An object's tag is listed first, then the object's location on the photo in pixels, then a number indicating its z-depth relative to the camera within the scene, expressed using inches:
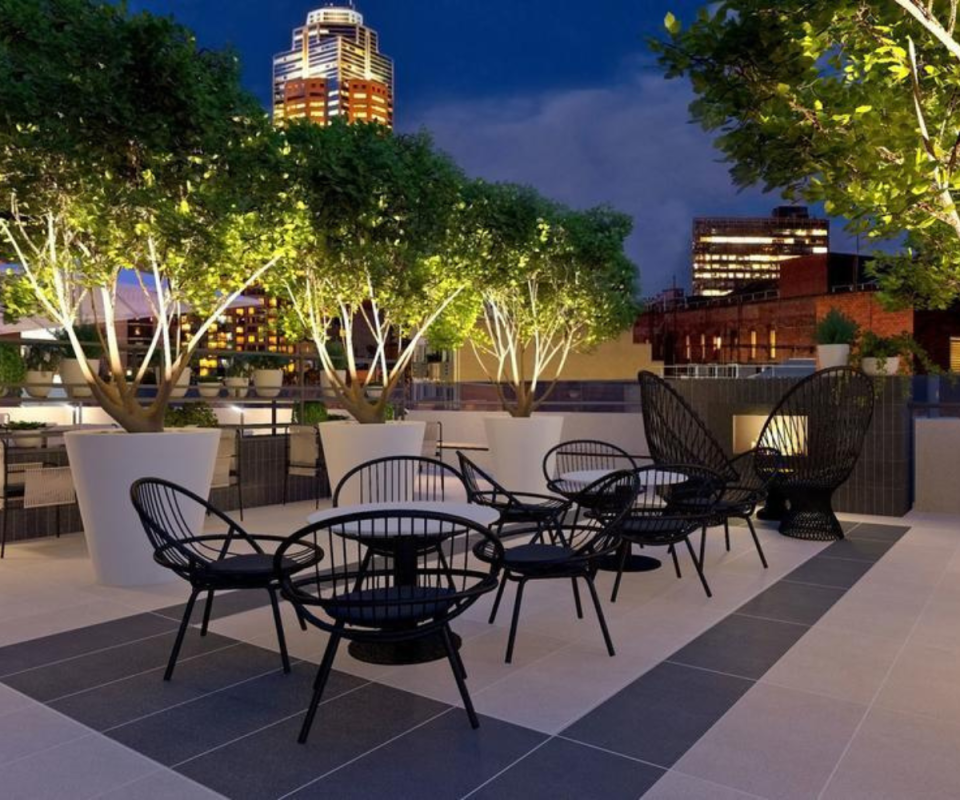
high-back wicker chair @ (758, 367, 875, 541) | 254.5
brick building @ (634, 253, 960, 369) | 1216.8
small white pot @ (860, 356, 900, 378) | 302.5
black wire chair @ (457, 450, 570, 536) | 174.2
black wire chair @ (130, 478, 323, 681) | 124.2
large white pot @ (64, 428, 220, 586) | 192.9
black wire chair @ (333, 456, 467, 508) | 192.6
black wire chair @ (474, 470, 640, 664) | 134.7
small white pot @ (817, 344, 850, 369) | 316.0
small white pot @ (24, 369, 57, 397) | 264.2
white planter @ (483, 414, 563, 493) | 353.1
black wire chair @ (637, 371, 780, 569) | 253.9
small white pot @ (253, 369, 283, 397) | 344.4
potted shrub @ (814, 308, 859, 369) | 316.3
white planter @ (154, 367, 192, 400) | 301.5
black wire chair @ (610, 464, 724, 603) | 168.6
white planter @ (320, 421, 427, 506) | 284.7
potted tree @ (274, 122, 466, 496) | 265.1
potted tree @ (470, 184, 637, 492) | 353.1
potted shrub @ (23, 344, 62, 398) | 269.3
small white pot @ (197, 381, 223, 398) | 323.3
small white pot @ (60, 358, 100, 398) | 275.6
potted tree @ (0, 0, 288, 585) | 177.2
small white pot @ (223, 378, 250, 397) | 334.6
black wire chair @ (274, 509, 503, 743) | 104.8
